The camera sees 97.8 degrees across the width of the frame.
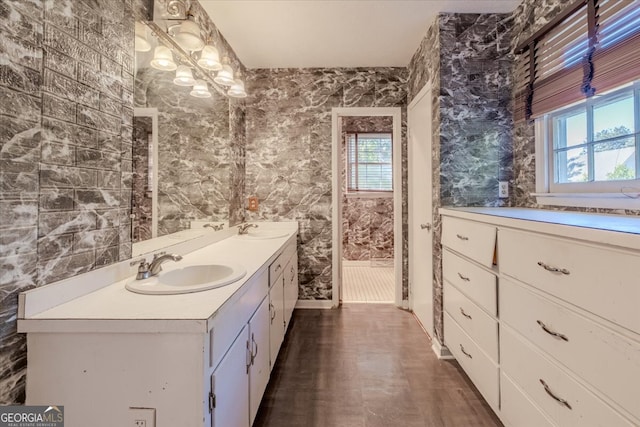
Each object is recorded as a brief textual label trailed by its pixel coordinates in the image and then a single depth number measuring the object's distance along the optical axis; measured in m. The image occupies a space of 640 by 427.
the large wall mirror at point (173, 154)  1.37
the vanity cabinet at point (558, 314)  0.77
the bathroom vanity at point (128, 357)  0.80
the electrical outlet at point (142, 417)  0.80
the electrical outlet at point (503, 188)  2.03
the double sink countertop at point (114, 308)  0.80
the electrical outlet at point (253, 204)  2.88
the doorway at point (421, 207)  2.26
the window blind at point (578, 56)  1.24
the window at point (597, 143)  1.32
